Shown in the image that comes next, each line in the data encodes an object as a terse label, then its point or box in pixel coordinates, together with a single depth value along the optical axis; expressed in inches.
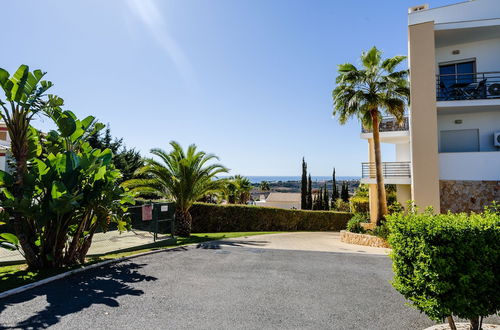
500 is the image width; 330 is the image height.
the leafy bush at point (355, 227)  700.7
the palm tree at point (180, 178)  666.2
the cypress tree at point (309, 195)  1651.1
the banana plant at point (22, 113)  317.7
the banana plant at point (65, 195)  312.3
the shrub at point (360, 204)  1034.1
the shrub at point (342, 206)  1466.5
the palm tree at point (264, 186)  3674.2
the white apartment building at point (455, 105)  558.9
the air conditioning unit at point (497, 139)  587.8
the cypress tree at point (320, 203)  1788.1
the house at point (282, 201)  2586.1
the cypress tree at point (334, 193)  1986.0
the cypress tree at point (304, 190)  1614.2
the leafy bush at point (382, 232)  607.2
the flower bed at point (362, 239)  609.7
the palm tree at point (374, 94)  658.8
